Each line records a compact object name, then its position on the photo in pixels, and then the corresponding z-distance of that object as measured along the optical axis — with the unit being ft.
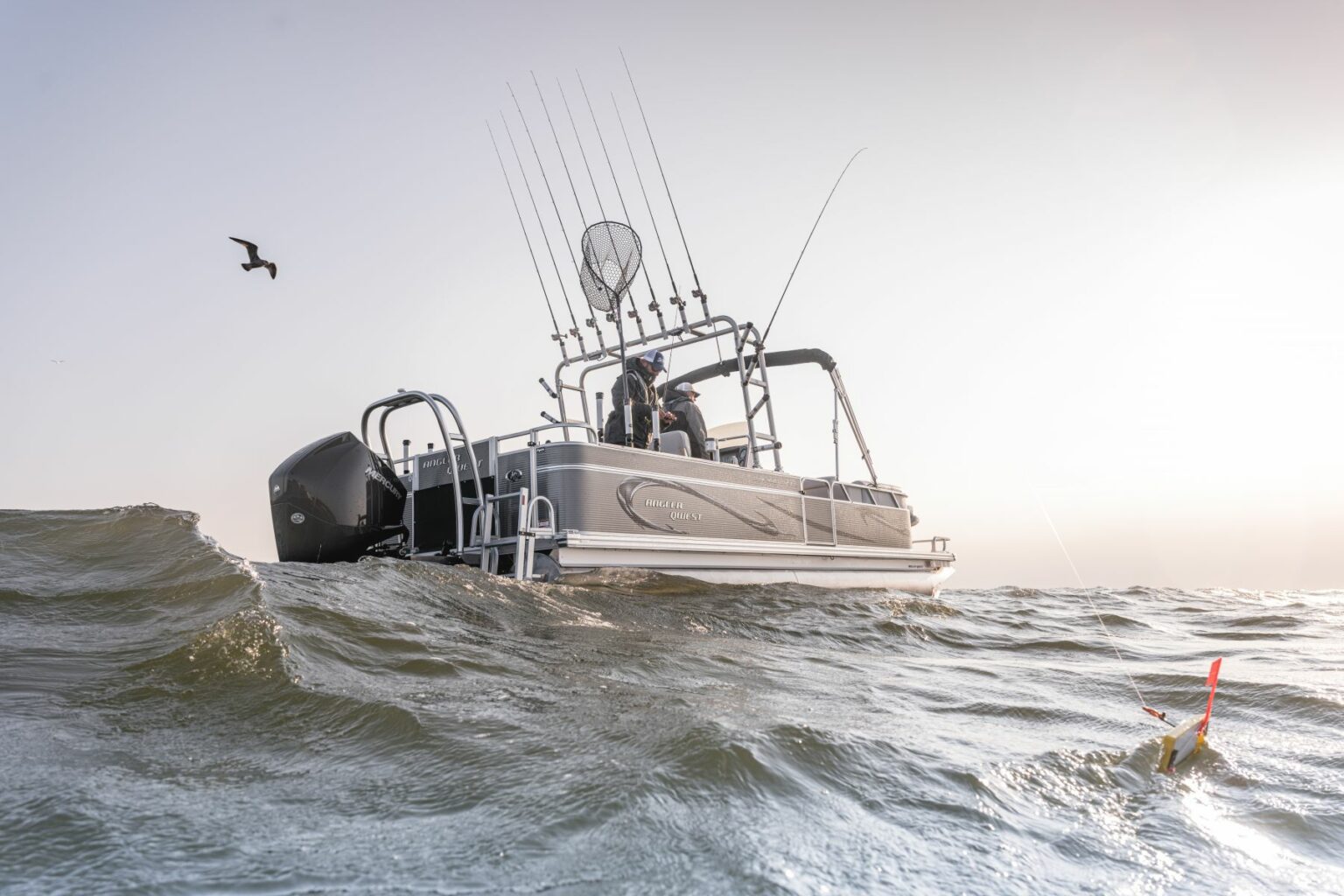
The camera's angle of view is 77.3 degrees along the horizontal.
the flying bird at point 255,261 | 23.09
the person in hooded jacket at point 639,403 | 26.16
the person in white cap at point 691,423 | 27.66
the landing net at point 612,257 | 27.27
